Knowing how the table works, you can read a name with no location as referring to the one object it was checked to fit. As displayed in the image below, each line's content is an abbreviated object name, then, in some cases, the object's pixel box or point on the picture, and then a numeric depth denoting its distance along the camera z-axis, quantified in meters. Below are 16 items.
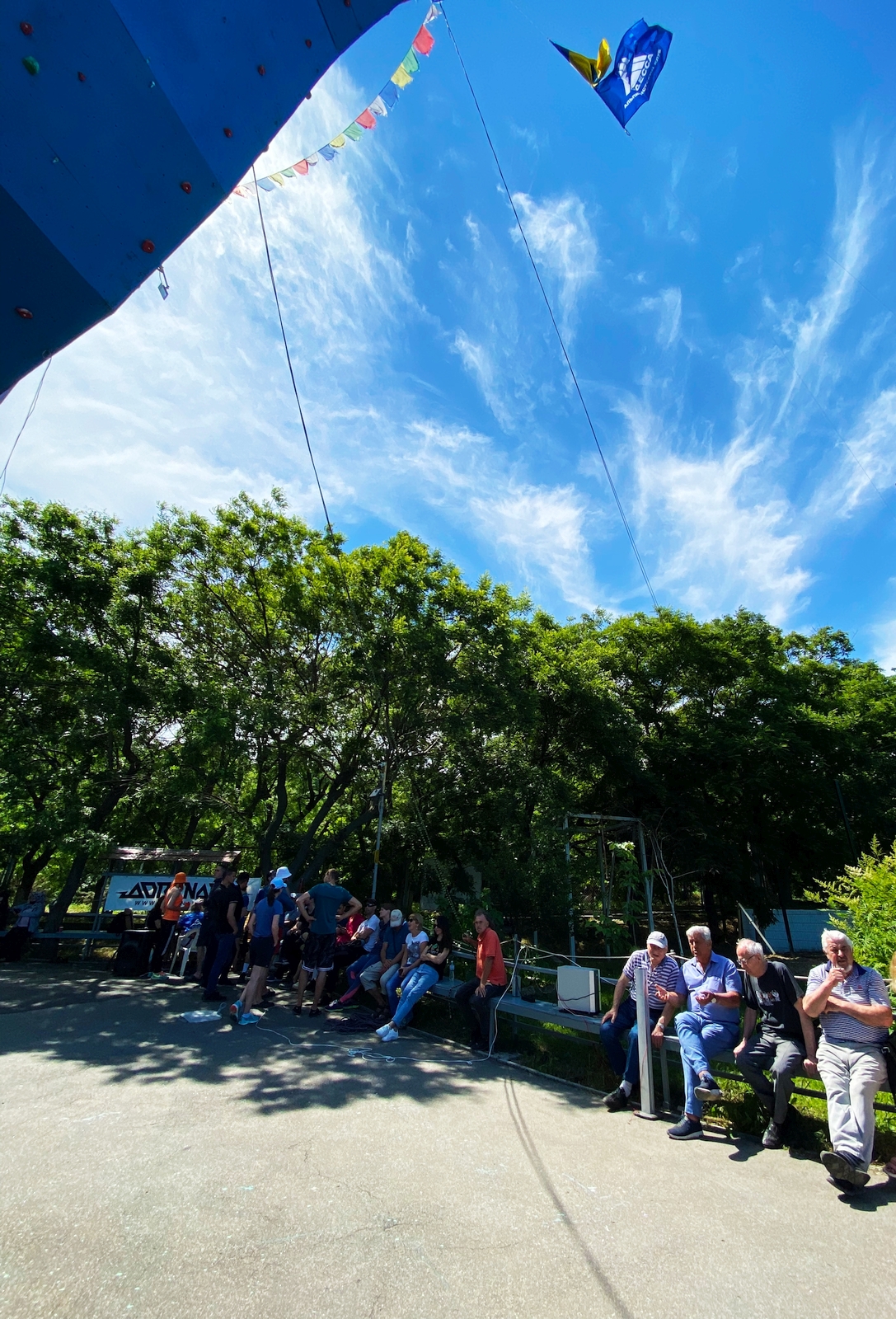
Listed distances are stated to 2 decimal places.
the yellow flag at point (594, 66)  5.52
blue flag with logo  5.45
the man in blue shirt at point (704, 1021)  4.36
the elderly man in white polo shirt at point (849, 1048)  3.53
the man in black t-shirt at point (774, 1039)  4.18
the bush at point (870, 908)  5.24
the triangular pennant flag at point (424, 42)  5.41
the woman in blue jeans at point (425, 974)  7.20
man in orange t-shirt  6.69
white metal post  4.73
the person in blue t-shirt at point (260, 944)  7.20
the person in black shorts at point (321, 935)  8.10
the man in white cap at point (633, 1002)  5.06
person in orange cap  10.70
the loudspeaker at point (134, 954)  10.46
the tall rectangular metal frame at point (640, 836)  14.03
